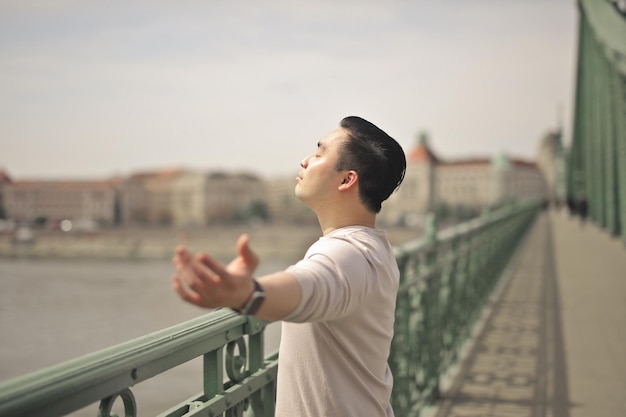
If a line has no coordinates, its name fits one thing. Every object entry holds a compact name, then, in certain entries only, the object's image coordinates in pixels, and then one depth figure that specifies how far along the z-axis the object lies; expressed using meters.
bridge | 1.25
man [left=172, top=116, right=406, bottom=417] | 1.35
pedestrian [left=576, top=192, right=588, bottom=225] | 31.48
